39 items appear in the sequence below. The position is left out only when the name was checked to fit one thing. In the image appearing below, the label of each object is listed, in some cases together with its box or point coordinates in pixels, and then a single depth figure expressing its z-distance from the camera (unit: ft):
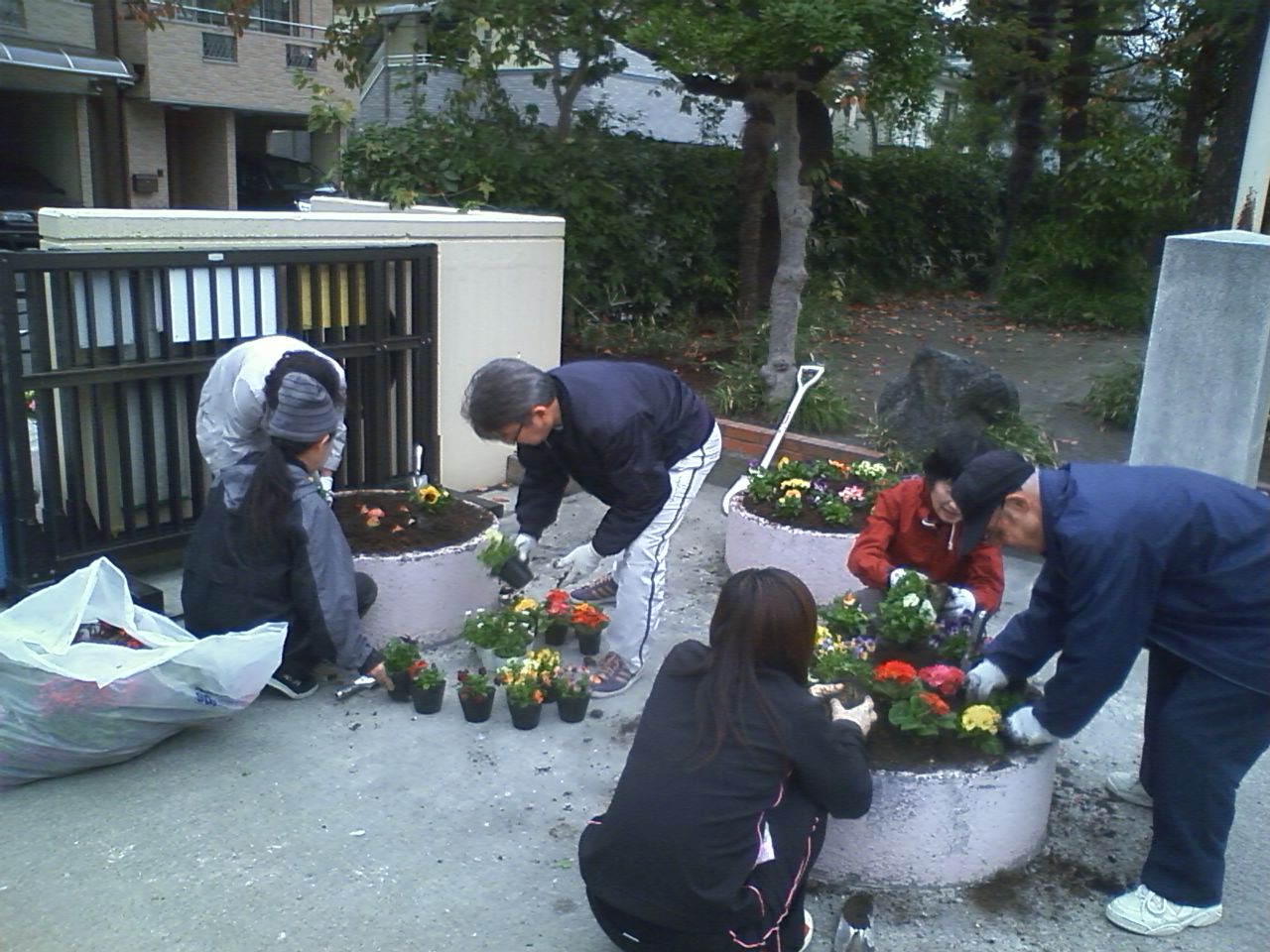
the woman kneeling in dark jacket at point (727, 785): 8.51
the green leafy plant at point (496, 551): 15.23
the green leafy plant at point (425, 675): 13.84
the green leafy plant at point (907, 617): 12.85
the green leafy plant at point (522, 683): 13.62
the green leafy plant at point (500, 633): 14.61
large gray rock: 22.74
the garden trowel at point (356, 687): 14.34
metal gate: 15.58
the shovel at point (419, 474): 18.02
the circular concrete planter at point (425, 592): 15.51
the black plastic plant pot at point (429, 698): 13.93
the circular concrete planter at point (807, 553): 17.66
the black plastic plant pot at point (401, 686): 14.10
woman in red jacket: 14.42
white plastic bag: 11.56
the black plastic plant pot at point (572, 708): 13.87
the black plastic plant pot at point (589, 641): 15.79
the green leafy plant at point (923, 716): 10.77
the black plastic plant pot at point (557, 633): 15.94
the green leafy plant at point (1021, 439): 22.77
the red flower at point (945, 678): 11.43
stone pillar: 17.89
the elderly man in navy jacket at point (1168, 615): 9.43
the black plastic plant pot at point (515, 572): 15.30
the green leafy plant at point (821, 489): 18.22
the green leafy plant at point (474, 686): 13.76
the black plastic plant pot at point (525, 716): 13.69
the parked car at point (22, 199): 43.96
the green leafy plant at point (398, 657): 14.03
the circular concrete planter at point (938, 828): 10.55
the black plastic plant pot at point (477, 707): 13.80
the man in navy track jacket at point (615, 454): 13.00
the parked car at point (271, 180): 74.49
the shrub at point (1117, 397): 25.96
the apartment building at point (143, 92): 65.77
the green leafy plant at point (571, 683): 13.87
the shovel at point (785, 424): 19.88
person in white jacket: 14.99
